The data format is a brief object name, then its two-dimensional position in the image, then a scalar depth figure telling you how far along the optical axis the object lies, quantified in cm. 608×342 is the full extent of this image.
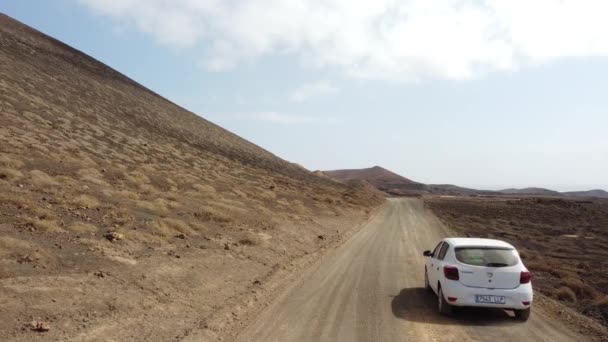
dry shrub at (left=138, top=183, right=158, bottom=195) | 2719
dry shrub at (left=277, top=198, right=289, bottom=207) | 3985
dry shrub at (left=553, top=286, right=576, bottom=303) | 1575
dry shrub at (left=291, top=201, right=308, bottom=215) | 3905
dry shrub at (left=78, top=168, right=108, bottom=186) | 2498
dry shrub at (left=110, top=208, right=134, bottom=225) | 1844
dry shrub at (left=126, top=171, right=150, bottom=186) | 2886
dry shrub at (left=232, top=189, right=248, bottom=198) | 3732
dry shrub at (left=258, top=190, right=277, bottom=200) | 4091
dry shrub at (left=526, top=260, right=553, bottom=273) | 2141
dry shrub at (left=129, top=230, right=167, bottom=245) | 1683
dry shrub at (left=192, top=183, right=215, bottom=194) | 3383
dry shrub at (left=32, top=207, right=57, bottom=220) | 1584
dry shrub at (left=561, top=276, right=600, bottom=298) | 1666
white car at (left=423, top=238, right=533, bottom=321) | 1131
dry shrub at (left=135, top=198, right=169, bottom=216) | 2228
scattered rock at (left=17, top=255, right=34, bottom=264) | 1188
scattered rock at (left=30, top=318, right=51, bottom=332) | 886
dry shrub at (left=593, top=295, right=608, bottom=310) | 1451
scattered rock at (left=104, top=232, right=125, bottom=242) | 1584
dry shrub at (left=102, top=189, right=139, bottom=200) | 2305
